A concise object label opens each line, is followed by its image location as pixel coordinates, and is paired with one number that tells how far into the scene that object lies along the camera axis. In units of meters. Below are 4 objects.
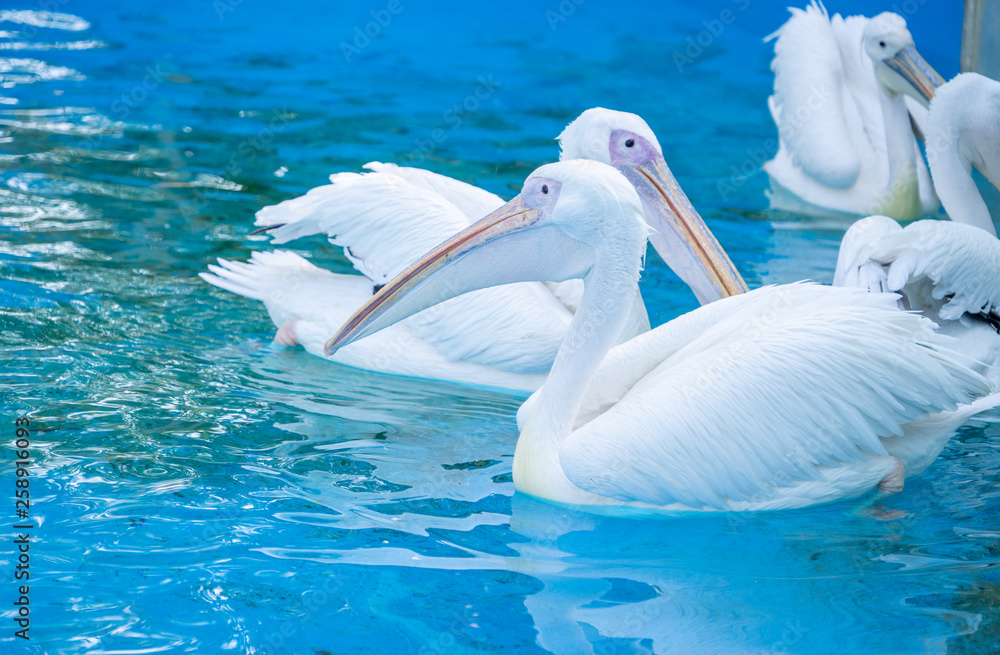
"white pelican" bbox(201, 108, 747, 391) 8.34
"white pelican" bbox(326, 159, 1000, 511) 6.36
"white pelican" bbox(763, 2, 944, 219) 12.35
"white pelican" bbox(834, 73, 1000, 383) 7.75
